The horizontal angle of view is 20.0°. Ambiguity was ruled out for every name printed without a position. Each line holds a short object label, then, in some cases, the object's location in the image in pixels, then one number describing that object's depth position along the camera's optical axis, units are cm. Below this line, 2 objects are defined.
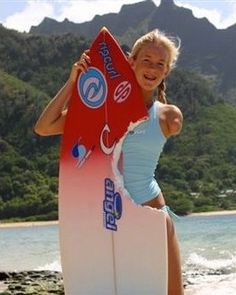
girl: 302
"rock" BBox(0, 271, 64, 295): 1115
